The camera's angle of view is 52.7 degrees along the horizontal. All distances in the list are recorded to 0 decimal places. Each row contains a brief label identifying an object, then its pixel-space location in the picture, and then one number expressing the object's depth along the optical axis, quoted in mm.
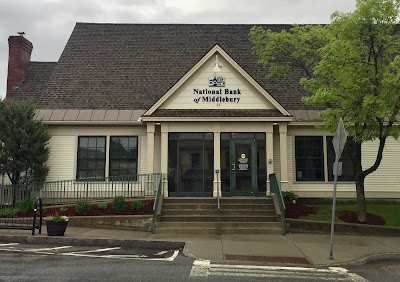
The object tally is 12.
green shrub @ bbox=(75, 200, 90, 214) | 15070
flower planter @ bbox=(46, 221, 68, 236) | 11719
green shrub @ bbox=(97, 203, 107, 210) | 15211
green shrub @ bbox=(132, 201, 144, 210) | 15227
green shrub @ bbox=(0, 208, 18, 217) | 14984
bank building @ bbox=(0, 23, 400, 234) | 16984
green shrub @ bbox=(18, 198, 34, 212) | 15367
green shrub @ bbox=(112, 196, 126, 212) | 15102
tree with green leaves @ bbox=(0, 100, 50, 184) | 15992
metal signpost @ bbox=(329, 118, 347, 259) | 9852
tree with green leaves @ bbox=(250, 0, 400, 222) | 12727
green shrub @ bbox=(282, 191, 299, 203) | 16047
